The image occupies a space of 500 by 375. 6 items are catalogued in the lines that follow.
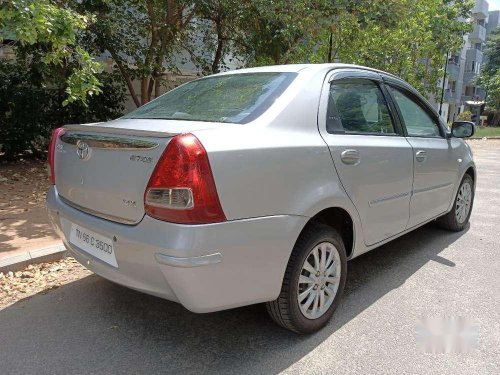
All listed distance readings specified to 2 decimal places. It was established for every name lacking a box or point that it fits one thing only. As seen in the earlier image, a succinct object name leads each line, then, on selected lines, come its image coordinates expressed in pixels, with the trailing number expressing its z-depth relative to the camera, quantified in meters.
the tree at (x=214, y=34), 8.63
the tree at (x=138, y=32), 8.02
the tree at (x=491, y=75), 36.81
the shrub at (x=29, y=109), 7.81
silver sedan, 2.24
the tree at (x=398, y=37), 8.62
